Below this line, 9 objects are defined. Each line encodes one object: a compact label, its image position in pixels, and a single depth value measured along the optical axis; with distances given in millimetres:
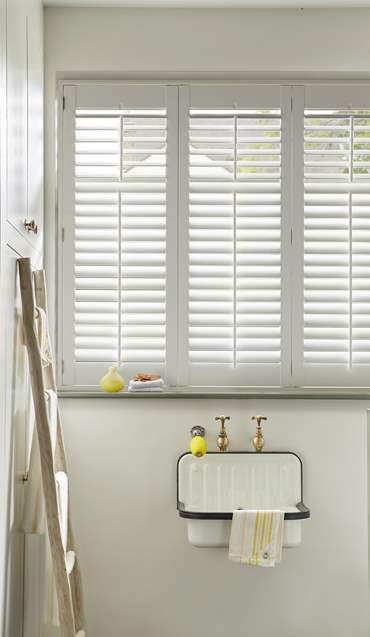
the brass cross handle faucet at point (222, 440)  2877
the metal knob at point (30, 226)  2405
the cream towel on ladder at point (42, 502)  2342
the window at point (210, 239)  2969
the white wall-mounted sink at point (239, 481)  2893
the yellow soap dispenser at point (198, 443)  2775
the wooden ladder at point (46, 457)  2223
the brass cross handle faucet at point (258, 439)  2873
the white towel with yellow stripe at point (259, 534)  2566
